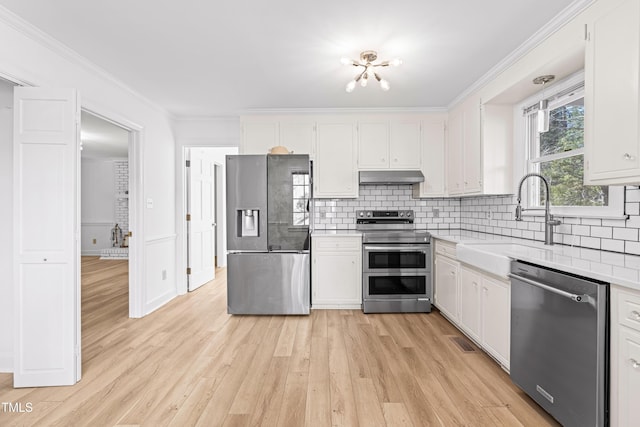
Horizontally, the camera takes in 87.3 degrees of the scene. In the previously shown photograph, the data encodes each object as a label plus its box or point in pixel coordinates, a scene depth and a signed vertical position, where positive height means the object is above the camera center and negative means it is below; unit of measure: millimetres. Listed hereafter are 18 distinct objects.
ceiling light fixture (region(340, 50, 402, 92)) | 2729 +1255
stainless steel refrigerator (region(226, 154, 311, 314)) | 3854 -338
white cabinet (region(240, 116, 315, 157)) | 4289 +959
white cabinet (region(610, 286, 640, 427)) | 1430 -632
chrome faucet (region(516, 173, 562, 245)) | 2574 -65
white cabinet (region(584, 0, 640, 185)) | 1686 +634
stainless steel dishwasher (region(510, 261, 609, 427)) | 1570 -698
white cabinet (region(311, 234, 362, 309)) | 4004 -719
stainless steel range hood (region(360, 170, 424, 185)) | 4152 +430
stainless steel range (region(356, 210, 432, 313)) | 3902 -722
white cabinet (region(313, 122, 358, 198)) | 4285 +706
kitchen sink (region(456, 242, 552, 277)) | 2266 -301
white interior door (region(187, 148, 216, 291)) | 4848 -116
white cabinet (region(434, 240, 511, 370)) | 2445 -779
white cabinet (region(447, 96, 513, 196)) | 3328 +651
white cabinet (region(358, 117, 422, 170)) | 4285 +888
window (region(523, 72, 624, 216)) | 2359 +439
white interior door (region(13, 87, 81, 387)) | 2283 -187
